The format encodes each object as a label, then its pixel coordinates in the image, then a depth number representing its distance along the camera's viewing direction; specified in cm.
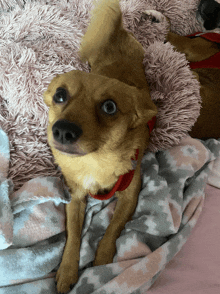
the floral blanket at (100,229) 28
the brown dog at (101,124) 24
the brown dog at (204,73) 45
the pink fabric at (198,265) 28
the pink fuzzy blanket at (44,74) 36
